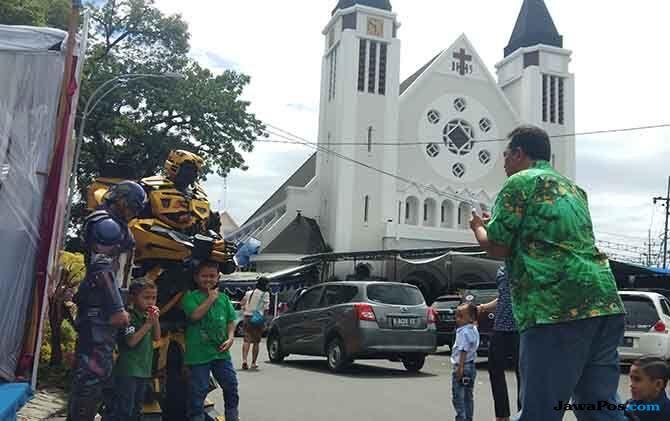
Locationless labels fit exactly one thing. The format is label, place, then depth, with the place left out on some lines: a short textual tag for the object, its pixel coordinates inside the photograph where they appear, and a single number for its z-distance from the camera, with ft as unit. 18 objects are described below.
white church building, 125.80
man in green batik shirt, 9.07
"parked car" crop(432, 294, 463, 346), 48.01
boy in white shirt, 19.47
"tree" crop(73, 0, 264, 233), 84.89
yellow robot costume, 16.79
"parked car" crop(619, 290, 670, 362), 39.45
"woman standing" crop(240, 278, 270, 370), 39.42
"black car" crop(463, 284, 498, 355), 38.63
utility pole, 138.62
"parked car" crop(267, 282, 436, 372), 35.12
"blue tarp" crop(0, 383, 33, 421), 12.24
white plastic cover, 15.62
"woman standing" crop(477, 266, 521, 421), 18.99
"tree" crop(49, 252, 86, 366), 25.47
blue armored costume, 13.05
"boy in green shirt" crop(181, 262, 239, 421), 16.25
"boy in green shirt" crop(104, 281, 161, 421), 14.52
